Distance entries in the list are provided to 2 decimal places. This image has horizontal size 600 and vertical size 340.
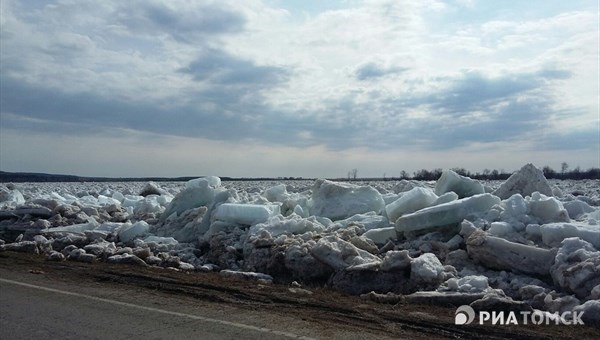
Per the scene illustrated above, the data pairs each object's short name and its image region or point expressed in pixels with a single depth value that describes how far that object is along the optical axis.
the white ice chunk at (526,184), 12.11
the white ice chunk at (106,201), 19.45
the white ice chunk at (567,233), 8.23
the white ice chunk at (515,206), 9.84
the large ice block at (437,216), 10.25
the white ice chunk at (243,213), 12.34
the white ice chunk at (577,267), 7.02
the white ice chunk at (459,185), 12.95
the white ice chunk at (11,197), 20.15
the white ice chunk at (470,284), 7.49
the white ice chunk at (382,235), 10.59
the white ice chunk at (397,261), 8.43
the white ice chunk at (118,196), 22.32
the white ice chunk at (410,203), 11.38
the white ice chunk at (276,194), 16.33
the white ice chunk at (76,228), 14.11
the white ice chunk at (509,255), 8.01
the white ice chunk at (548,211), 9.57
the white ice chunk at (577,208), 10.78
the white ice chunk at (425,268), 8.09
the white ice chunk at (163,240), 12.40
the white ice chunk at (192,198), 14.83
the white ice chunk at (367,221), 11.56
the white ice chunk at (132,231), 13.14
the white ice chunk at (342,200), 13.34
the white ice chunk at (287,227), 11.38
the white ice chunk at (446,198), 11.32
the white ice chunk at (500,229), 9.09
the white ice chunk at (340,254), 9.07
